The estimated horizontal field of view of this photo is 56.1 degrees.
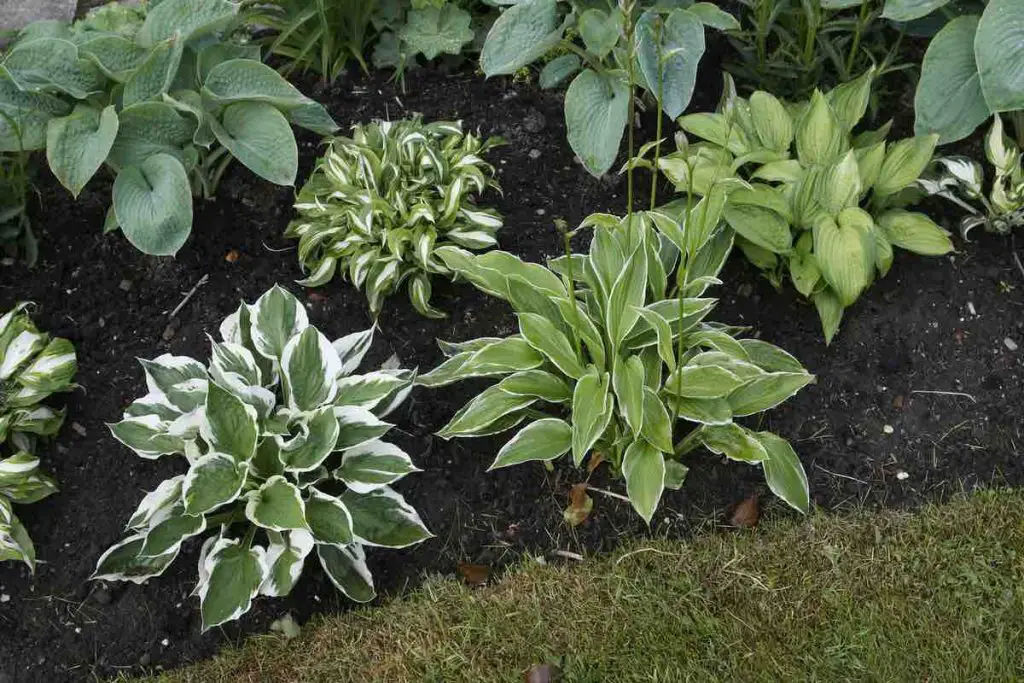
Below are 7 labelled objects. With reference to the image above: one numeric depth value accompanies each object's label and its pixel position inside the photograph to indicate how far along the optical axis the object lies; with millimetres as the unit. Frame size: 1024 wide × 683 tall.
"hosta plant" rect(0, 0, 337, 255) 2498
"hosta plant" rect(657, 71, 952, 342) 2410
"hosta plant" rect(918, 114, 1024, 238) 2578
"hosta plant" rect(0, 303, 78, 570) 2357
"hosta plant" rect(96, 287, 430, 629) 2150
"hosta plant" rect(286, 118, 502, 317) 2570
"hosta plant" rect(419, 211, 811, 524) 2209
